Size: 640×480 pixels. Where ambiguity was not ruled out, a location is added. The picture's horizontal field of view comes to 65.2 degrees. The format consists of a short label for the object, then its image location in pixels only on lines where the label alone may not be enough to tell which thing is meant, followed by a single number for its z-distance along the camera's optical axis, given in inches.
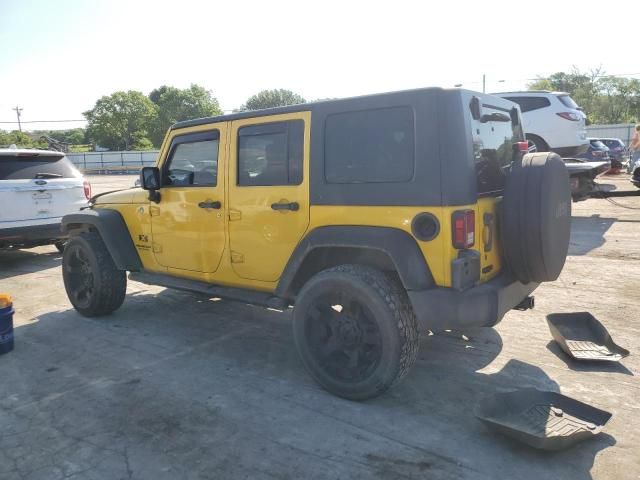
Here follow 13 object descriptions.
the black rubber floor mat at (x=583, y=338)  149.3
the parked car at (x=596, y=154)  640.9
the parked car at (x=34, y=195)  288.2
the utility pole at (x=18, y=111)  3353.8
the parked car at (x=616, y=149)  904.4
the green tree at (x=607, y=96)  2311.8
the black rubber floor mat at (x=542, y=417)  104.4
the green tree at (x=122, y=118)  3100.4
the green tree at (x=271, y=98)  2878.9
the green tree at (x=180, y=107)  3016.7
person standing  468.4
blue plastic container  168.7
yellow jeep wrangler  118.1
